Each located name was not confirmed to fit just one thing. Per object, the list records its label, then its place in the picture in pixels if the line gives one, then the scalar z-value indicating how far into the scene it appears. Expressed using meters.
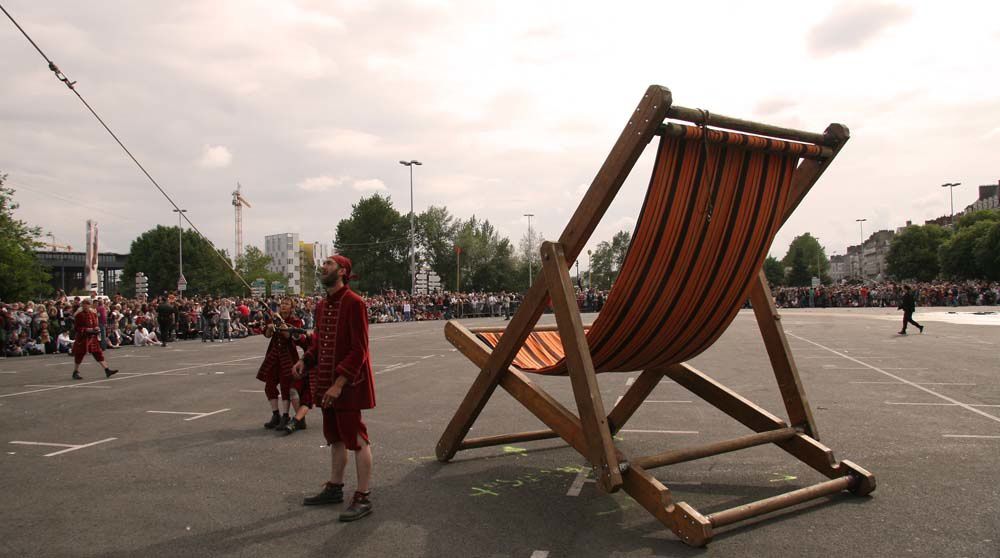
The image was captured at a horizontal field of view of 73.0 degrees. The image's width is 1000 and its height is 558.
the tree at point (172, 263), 89.25
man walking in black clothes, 22.09
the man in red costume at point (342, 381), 4.88
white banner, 37.61
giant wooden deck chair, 4.03
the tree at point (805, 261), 129.75
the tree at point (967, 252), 71.75
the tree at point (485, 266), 95.19
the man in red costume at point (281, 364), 7.94
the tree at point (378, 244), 96.31
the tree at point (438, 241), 97.12
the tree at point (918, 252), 97.88
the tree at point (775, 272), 144.88
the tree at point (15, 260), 40.50
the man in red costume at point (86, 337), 13.77
